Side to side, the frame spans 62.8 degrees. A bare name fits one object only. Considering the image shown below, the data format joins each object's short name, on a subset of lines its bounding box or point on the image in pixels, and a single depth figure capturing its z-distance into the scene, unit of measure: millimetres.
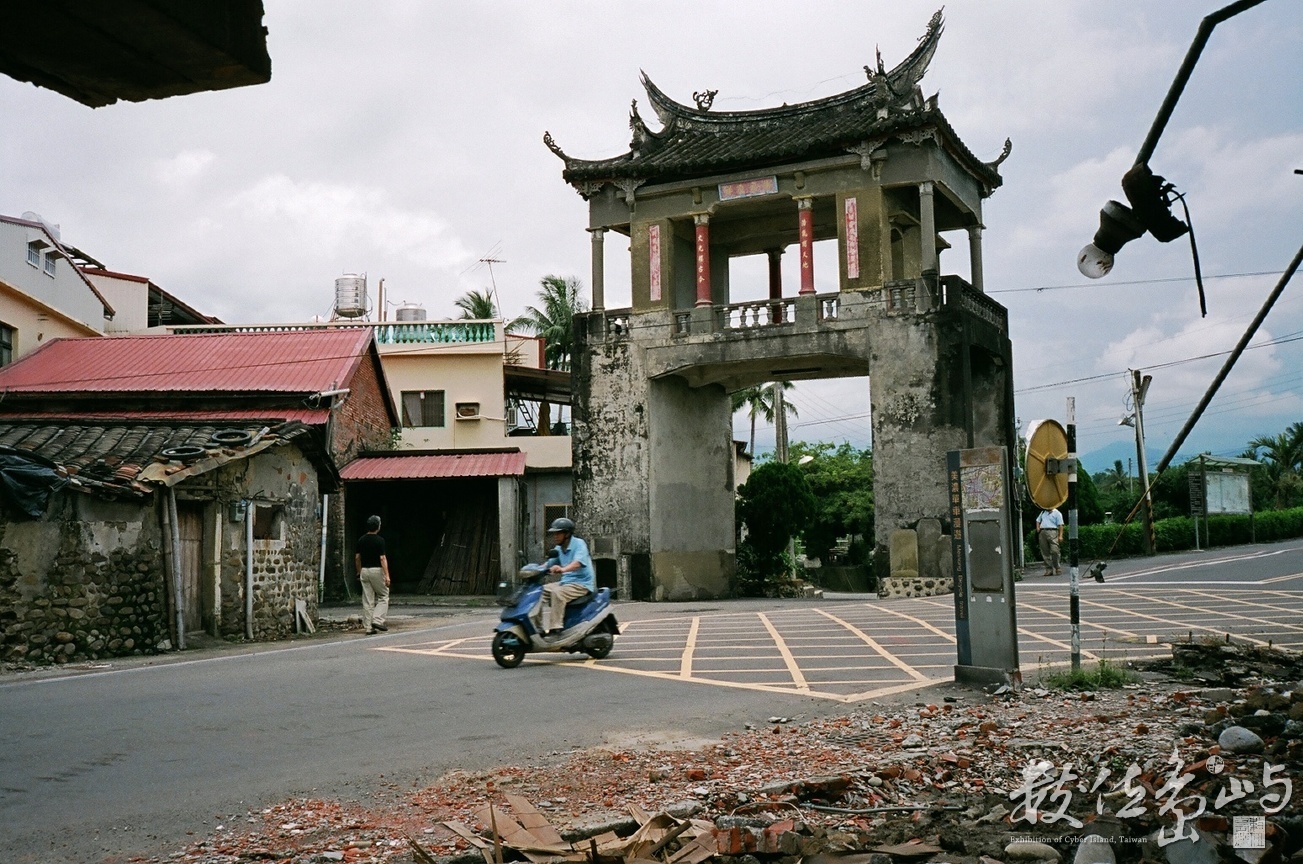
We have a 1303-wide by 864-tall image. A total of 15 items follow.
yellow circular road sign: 8711
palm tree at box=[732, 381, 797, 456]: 44812
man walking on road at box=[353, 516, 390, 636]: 16047
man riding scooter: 10766
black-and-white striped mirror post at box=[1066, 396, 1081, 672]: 8547
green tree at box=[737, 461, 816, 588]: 28188
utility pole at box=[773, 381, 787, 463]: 42562
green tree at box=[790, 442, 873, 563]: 36875
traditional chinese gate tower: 21891
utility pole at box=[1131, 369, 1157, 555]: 32312
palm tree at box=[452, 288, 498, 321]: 45219
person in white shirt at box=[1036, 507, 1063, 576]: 22719
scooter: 10578
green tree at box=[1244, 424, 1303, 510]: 54438
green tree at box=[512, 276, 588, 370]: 43312
